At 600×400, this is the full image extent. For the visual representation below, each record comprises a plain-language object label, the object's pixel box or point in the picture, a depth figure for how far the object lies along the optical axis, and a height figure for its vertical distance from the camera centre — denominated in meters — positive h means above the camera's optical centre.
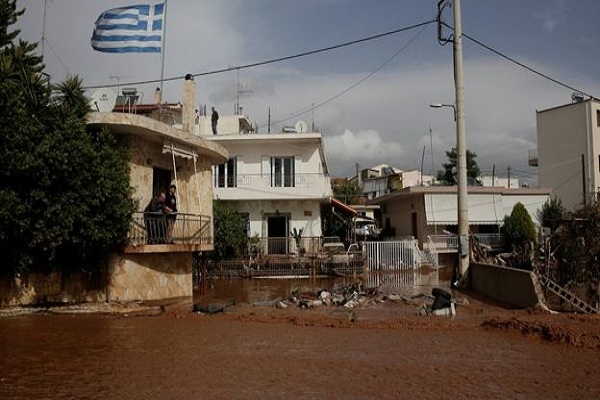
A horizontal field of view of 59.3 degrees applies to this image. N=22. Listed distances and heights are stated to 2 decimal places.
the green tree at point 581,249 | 14.07 -0.51
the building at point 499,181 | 65.24 +6.32
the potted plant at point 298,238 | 27.81 -0.26
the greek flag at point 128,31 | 15.81 +6.15
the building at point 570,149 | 41.44 +6.69
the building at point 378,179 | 65.51 +6.98
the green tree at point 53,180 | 10.78 +1.23
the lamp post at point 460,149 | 18.45 +2.92
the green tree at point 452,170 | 59.34 +7.04
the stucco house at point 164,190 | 13.61 +1.21
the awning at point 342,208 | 32.27 +1.63
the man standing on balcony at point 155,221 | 14.01 +0.37
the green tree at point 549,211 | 32.38 +1.21
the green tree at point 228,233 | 24.89 +0.05
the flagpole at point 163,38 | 15.94 +5.96
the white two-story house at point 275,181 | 30.22 +3.05
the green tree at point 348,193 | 58.48 +4.66
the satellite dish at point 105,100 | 16.45 +4.27
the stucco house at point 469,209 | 33.12 +1.43
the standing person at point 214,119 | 34.88 +7.61
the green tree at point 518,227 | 30.47 +0.20
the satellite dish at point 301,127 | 32.19 +6.49
